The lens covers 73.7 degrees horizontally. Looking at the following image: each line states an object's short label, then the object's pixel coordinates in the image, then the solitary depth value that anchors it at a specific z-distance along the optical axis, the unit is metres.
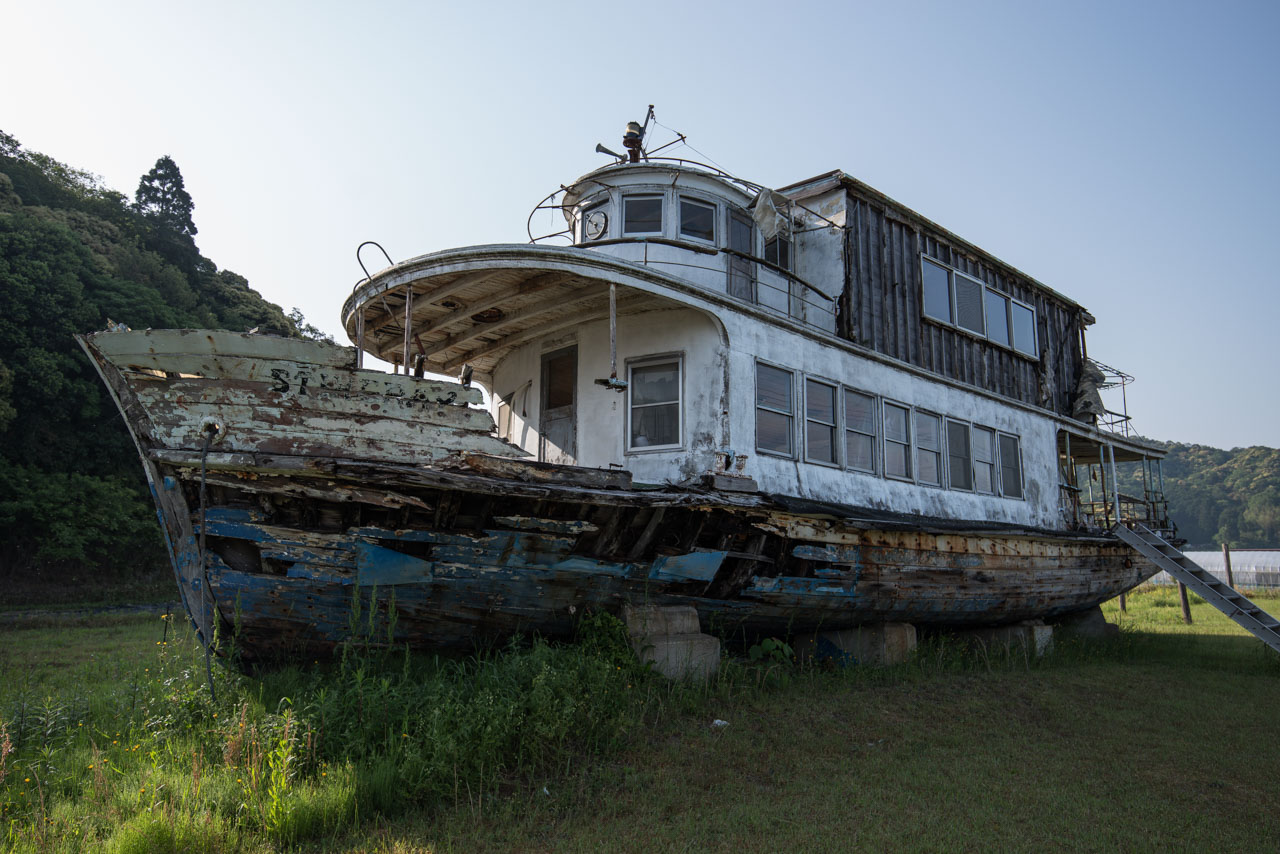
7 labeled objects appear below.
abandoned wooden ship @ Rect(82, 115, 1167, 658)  5.94
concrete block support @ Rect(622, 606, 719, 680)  7.27
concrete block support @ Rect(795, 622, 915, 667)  9.74
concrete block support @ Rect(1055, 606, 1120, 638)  14.56
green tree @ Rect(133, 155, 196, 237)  41.38
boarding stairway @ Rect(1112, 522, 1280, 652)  11.36
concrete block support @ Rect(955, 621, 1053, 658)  11.90
